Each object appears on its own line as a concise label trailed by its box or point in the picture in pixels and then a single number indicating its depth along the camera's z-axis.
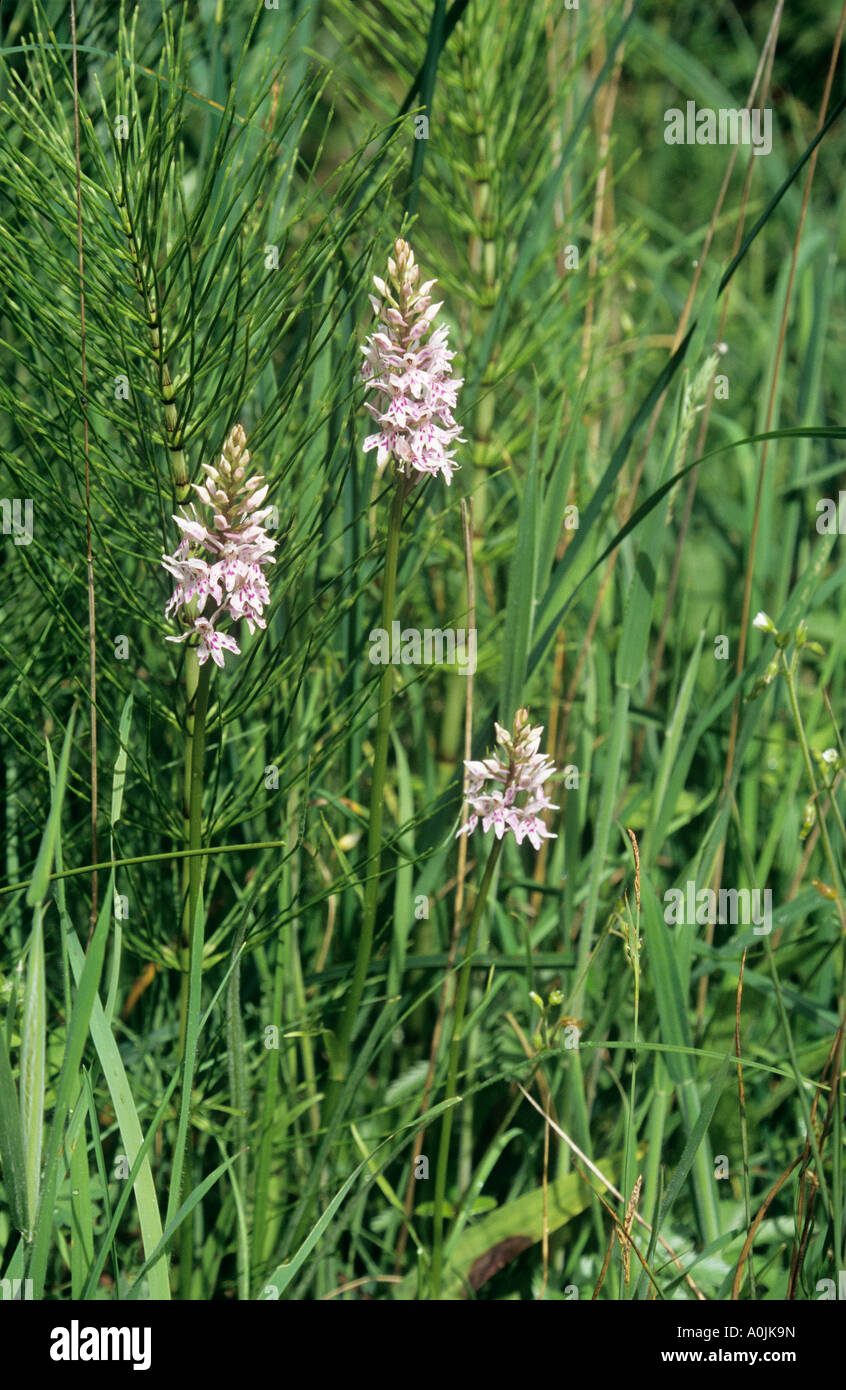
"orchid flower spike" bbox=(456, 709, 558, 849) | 0.99
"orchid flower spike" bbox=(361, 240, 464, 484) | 0.97
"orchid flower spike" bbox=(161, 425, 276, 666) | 0.95
